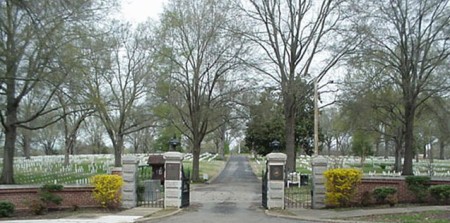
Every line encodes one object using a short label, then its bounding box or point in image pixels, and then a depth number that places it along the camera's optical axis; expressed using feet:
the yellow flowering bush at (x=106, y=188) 60.54
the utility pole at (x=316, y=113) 95.00
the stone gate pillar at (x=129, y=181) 63.72
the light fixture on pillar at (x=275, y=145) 68.28
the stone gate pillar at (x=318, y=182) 62.64
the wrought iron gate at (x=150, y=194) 67.10
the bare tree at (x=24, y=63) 65.77
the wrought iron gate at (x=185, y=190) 65.16
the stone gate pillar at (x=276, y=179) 63.62
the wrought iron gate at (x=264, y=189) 65.42
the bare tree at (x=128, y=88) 141.49
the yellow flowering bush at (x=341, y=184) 59.72
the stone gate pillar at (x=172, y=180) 64.08
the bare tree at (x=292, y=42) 107.55
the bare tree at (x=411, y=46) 100.32
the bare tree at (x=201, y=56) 120.37
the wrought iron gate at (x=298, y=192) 69.08
